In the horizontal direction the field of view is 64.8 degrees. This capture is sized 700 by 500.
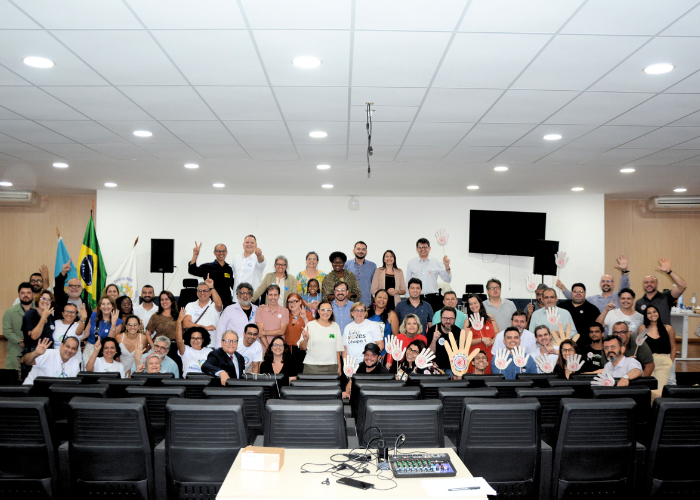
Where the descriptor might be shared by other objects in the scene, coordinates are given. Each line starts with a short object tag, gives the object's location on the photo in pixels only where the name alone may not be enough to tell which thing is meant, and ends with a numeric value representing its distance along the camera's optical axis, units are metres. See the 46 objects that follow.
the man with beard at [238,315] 6.74
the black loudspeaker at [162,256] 10.83
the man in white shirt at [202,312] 6.79
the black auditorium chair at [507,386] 3.97
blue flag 9.14
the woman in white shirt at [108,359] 5.72
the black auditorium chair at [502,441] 2.88
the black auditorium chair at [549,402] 3.59
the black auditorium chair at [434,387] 3.80
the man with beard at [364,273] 8.65
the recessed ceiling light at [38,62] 3.91
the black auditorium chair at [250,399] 3.34
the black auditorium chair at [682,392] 3.78
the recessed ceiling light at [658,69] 3.94
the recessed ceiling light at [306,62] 3.87
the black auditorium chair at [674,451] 3.06
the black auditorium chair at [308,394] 3.46
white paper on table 2.26
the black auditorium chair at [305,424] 2.82
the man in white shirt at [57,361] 5.67
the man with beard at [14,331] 6.89
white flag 10.76
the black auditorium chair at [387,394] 3.32
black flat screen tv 11.15
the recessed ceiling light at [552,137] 6.01
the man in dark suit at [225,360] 5.32
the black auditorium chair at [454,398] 3.33
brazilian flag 8.93
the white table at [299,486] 2.24
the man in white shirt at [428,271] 8.84
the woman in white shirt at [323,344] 6.14
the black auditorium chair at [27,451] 2.98
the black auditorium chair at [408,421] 2.85
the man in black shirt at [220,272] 8.44
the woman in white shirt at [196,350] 5.74
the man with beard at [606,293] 8.05
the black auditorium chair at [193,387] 3.85
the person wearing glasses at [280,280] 7.97
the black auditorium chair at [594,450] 2.98
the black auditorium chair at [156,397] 3.45
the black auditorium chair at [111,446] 2.93
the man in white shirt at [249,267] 8.72
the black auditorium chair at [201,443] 2.81
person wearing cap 5.57
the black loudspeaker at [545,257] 10.28
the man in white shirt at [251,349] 5.82
